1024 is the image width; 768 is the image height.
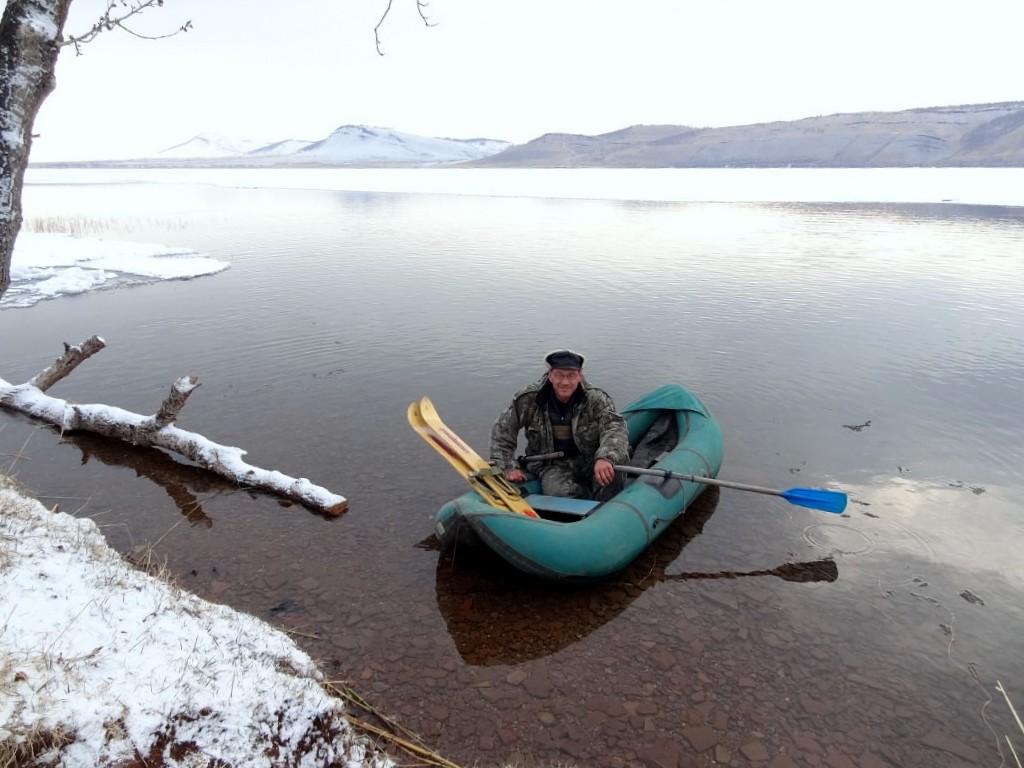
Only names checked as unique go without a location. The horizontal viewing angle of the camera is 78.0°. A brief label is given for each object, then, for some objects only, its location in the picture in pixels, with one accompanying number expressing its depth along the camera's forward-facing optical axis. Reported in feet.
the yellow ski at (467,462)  19.48
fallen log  21.67
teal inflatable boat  16.51
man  20.38
